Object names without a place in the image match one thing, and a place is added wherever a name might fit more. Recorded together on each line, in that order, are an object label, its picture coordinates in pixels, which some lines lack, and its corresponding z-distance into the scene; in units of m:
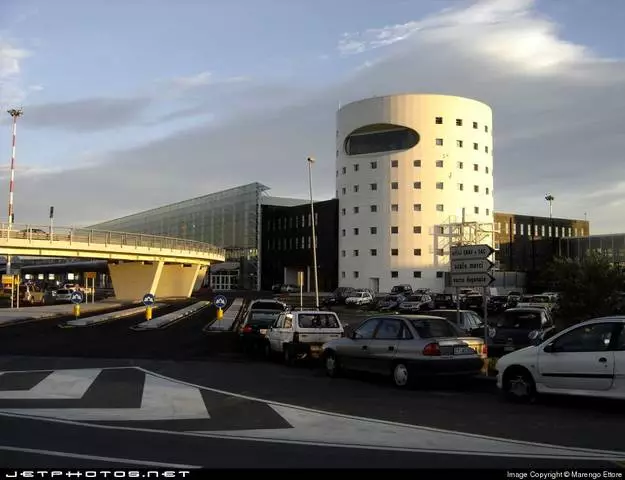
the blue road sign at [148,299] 32.96
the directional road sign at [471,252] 15.71
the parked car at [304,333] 17.23
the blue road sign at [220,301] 29.75
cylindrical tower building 84.19
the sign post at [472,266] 15.43
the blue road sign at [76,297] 33.03
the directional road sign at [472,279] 15.30
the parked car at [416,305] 46.91
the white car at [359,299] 57.15
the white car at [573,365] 9.84
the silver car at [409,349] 12.34
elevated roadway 43.41
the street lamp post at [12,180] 48.37
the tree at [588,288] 17.62
